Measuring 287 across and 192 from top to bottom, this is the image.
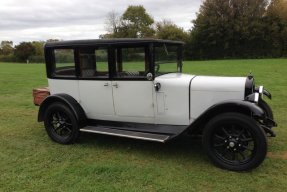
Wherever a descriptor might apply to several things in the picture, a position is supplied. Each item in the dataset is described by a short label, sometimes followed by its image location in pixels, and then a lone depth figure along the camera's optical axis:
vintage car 4.47
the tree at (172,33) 45.25
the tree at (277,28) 39.00
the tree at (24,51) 56.41
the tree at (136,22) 54.82
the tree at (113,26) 57.77
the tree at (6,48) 70.60
